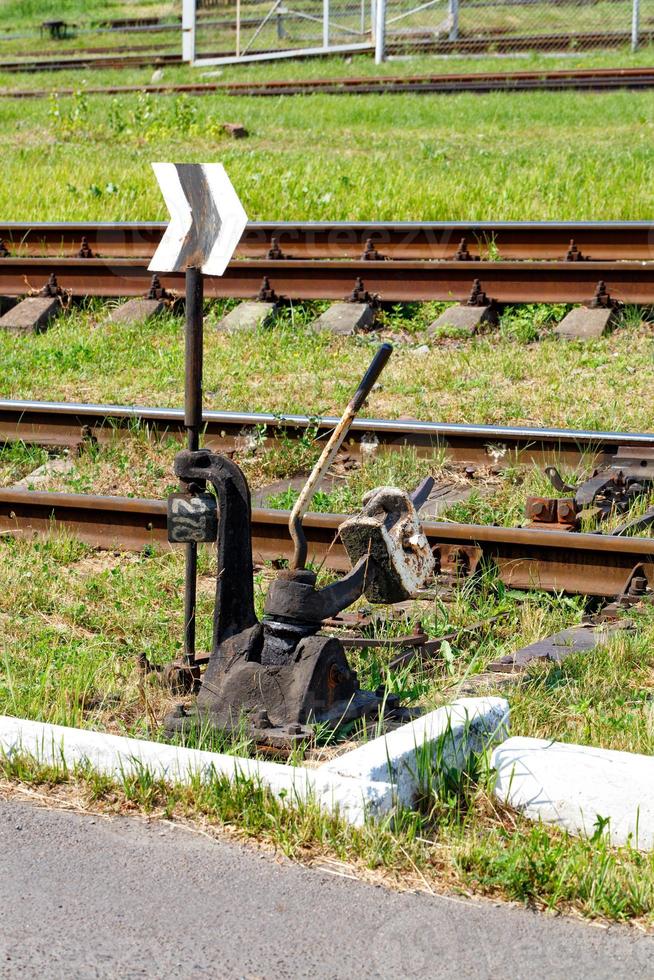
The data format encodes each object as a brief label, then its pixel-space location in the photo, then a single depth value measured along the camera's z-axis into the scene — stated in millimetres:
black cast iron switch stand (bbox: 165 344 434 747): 7898
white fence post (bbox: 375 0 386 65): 49662
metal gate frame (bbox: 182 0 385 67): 49875
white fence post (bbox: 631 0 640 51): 50656
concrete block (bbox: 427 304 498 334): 18375
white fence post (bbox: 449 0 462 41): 54719
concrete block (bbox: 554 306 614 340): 17687
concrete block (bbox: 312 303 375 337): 18703
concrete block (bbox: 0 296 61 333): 19906
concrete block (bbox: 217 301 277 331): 19187
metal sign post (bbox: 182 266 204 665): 8414
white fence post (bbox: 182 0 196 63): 49500
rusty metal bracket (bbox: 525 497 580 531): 11844
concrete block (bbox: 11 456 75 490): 14477
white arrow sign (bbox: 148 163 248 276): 8422
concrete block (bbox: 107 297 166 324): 19703
